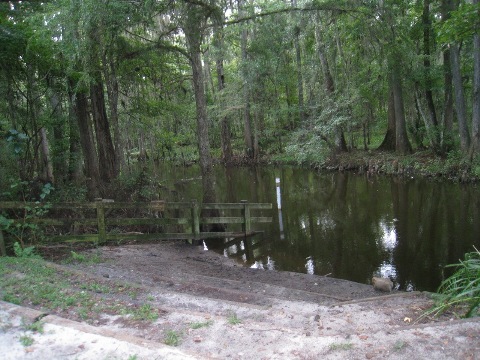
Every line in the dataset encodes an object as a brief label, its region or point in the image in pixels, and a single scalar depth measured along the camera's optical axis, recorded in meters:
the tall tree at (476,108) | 17.11
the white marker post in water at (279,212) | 14.23
